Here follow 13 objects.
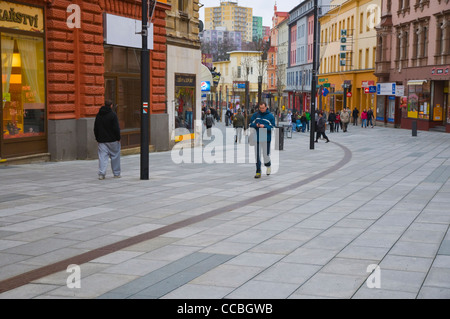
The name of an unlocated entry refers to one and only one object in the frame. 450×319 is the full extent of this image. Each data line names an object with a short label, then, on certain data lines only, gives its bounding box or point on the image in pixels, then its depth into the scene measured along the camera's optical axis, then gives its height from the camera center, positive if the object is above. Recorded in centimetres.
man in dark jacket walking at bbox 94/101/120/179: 1380 -83
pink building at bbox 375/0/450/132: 4156 +275
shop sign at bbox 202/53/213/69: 5140 +316
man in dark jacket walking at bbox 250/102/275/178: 1459 -65
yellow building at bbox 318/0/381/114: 5731 +481
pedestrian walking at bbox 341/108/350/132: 4275 -127
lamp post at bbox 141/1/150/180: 1359 -5
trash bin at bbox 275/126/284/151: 2375 -148
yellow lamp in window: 1610 +92
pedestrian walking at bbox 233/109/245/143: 2917 -112
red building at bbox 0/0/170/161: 1605 +74
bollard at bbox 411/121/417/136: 3548 -160
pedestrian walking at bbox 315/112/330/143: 3089 -141
